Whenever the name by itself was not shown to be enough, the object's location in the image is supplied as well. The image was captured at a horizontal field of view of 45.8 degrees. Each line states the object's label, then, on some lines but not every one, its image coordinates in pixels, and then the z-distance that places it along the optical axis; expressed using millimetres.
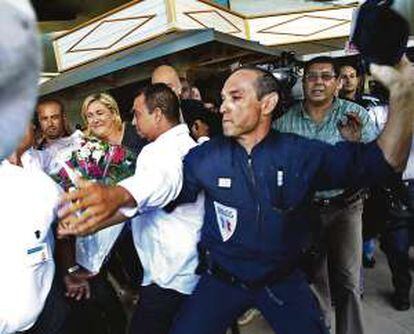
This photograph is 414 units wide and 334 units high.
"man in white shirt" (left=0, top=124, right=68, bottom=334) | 1879
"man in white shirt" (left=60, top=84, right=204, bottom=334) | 2283
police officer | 2086
